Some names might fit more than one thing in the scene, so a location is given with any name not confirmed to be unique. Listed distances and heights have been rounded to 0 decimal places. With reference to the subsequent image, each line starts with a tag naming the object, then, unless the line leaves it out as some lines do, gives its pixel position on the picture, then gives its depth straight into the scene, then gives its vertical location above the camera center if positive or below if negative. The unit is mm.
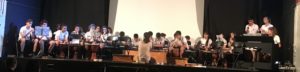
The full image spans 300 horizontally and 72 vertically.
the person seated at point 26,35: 10497 +122
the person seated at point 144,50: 8022 -312
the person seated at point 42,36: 10634 +87
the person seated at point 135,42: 9613 -123
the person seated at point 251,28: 9627 +336
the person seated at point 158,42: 10087 -127
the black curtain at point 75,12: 11971 +1069
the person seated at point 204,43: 10069 -163
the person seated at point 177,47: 9881 -286
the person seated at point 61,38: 10782 +14
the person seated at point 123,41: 10191 -91
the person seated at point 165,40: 10182 -59
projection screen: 11434 +855
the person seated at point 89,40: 10514 -57
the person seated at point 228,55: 9590 -541
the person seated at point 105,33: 10662 +195
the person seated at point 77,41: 10508 -109
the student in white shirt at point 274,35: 8903 +100
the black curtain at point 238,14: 10722 +880
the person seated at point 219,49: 9660 -343
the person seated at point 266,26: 9204 +383
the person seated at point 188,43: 10333 -163
